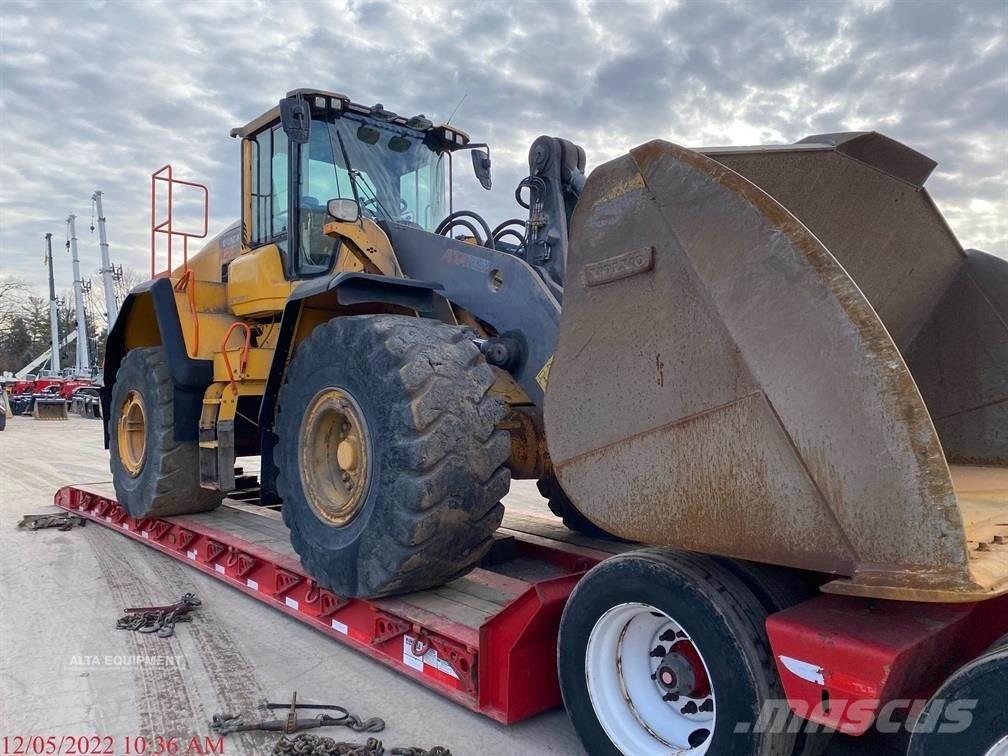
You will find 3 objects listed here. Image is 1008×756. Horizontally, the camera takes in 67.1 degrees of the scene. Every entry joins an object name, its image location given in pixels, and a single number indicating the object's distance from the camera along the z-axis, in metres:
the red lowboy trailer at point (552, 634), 1.94
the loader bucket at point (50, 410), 25.53
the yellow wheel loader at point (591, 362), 2.02
